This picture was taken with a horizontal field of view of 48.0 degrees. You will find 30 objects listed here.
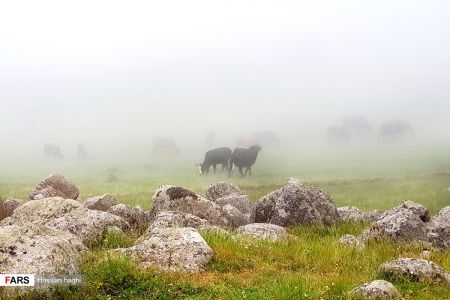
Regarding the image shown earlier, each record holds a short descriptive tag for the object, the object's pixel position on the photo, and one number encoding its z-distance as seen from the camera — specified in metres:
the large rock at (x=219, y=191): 27.30
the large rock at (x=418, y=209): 17.76
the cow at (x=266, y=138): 88.94
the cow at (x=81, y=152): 85.62
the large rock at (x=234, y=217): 19.92
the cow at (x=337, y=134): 91.20
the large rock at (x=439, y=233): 15.98
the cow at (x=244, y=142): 81.75
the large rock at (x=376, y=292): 8.39
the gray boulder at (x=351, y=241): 13.70
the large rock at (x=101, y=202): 20.86
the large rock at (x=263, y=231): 14.41
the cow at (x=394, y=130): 88.25
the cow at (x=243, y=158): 51.91
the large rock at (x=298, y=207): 18.83
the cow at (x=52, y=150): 86.31
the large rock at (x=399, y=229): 14.96
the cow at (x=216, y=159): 56.41
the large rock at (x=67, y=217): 13.91
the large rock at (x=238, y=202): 24.28
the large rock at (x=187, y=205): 18.70
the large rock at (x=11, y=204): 23.50
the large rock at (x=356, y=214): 20.92
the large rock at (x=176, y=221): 14.54
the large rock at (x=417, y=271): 9.82
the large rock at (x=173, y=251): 10.25
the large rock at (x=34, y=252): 9.00
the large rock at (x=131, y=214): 17.11
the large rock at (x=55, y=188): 26.33
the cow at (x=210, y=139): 93.29
